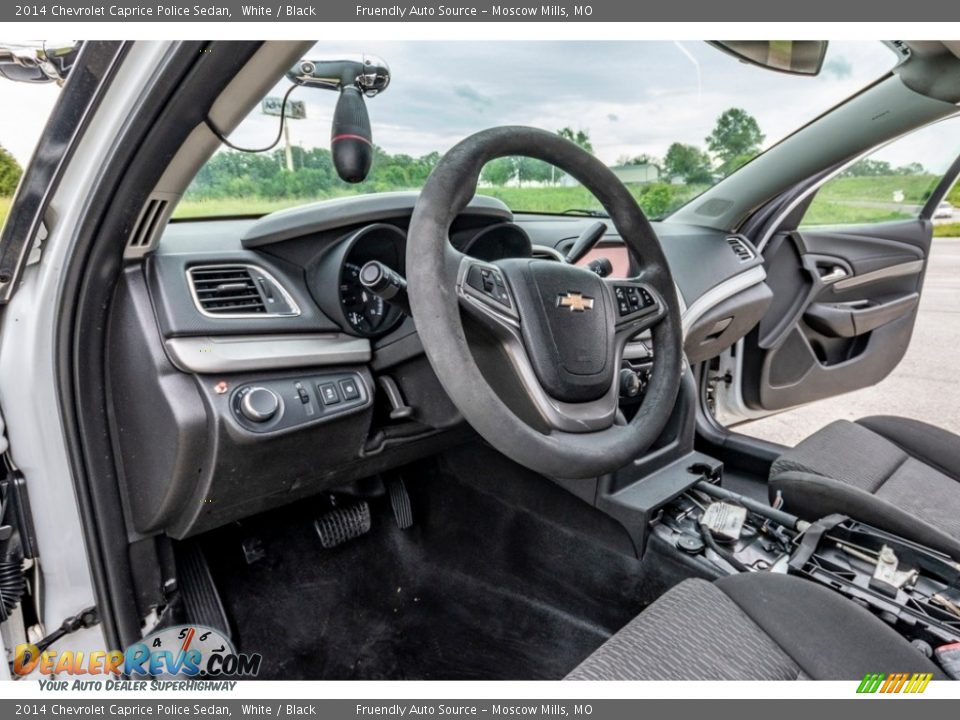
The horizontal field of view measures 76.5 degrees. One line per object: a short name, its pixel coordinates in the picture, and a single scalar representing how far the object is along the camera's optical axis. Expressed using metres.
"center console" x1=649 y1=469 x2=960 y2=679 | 1.04
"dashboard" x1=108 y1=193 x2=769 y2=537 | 1.09
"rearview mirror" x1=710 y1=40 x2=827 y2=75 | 1.16
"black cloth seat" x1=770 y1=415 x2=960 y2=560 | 1.22
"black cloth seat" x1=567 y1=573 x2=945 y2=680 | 0.88
